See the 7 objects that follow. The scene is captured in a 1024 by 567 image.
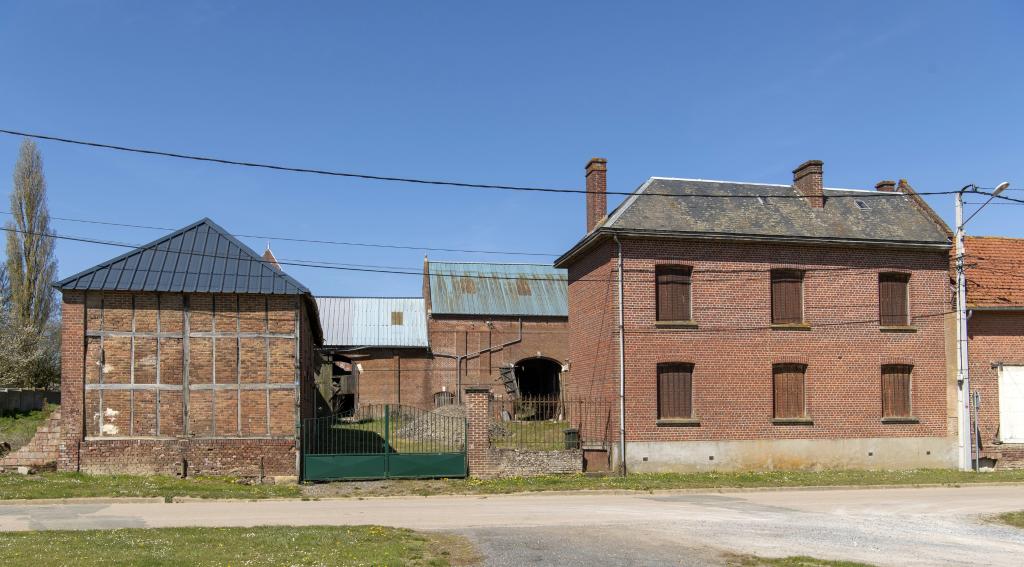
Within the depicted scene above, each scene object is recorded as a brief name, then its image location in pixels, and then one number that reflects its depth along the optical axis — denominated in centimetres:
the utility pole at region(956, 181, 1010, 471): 2591
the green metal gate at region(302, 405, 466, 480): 2145
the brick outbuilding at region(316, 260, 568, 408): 4556
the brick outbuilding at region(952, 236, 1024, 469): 2662
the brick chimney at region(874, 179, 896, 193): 3103
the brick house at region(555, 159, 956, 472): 2523
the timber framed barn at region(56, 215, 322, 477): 2073
